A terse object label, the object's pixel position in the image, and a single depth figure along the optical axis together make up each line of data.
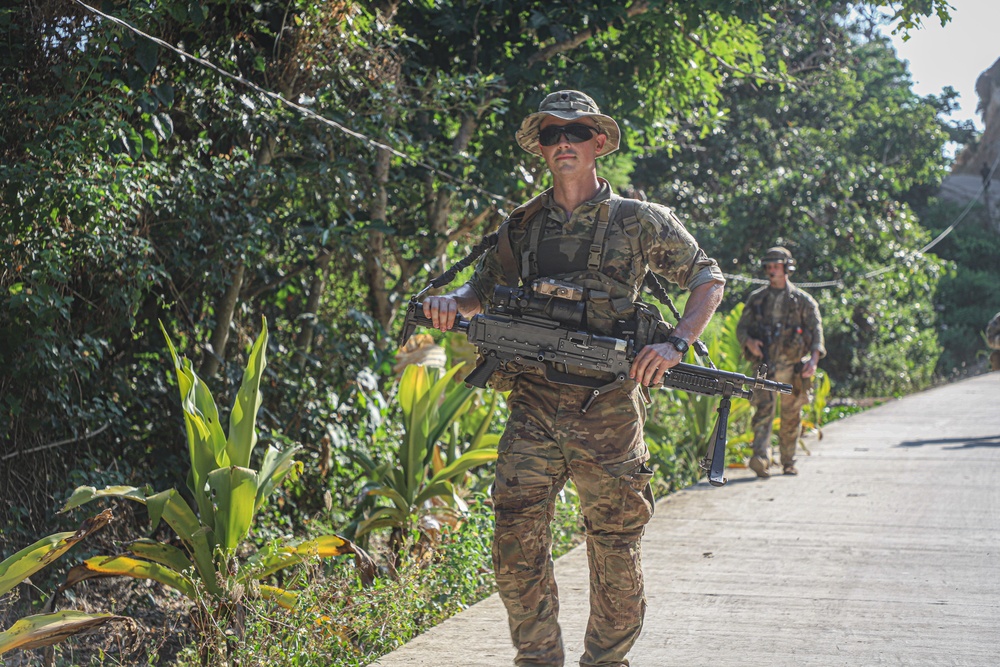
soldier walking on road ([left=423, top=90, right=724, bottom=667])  3.88
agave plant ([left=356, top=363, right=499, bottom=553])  6.29
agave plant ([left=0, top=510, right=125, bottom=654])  3.80
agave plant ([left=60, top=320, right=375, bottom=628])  4.73
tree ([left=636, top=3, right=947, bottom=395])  18.03
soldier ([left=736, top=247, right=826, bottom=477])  9.79
